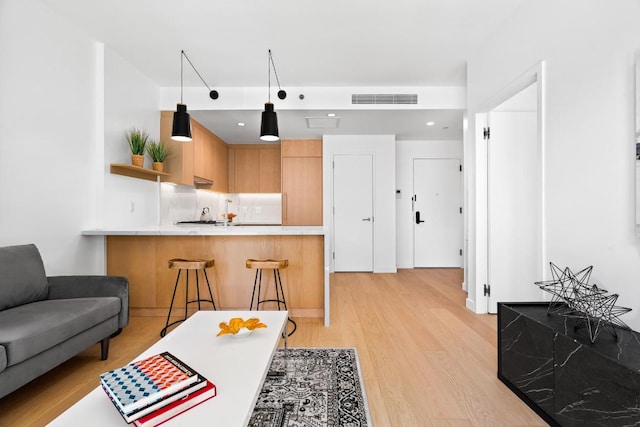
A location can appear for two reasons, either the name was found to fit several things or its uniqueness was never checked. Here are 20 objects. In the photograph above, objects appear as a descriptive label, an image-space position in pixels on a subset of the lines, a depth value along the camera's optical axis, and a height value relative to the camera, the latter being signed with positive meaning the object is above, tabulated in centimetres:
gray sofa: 160 -64
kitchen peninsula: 319 -56
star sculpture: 155 -52
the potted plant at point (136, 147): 340 +74
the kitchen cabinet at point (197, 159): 419 +83
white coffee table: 98 -67
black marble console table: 121 -73
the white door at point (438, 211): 578 +4
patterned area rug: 161 -109
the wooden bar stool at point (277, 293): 308 -85
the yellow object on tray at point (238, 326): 157 -60
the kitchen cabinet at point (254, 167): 614 +92
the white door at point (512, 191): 314 +23
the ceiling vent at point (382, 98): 410 +155
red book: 94 -64
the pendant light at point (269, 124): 312 +91
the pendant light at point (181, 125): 311 +90
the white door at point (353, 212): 554 +1
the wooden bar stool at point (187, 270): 276 -62
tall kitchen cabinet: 561 +64
